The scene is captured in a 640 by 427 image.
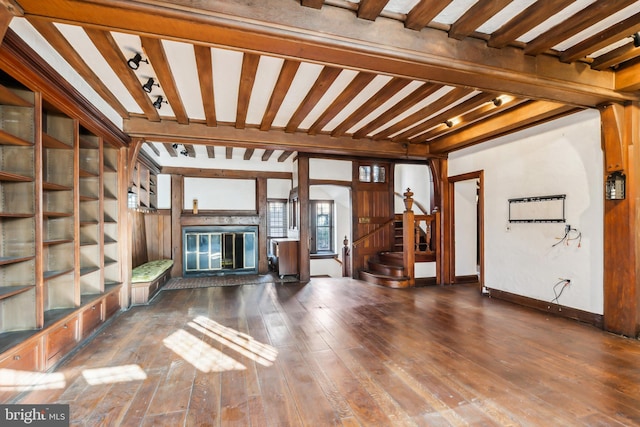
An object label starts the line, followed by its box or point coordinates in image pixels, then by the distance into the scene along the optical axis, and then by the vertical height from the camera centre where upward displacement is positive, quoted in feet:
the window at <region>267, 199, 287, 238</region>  28.32 -0.74
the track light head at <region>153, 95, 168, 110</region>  11.93 +4.53
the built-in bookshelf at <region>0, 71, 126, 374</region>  7.70 -0.52
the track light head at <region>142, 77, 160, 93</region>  10.21 +4.45
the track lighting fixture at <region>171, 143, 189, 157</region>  20.00 +4.46
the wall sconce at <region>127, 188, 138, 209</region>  14.30 +0.69
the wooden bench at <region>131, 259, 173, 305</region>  14.73 -3.45
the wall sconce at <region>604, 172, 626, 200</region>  10.64 +0.87
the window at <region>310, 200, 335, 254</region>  31.14 -1.47
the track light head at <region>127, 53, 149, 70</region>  8.70 +4.54
